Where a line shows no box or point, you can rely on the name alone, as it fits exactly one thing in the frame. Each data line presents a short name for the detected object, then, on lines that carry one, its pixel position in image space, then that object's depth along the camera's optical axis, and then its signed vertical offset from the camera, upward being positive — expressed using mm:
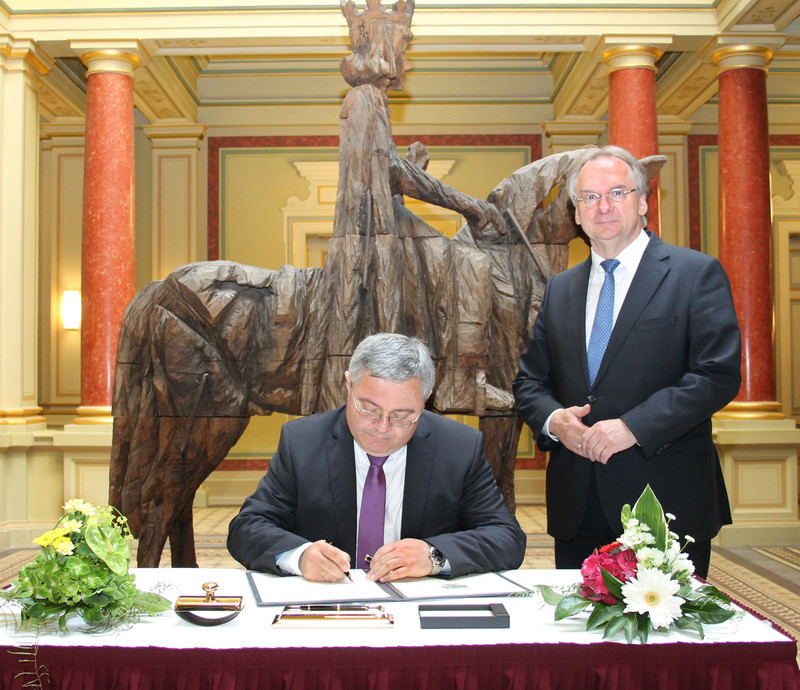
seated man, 2109 -324
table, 1425 -518
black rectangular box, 1544 -486
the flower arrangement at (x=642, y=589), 1473 -416
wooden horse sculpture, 3748 +224
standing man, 2264 -51
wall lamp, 9312 +646
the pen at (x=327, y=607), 1637 -484
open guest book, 1756 -500
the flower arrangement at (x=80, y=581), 1544 -404
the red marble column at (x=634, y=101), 6719 +2137
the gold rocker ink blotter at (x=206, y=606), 1563 -466
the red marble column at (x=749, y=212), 6902 +1239
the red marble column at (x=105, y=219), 6863 +1220
